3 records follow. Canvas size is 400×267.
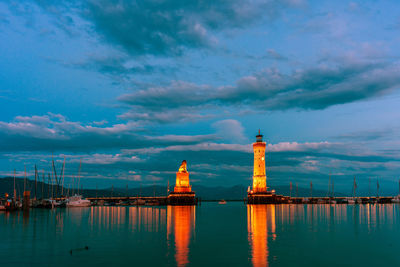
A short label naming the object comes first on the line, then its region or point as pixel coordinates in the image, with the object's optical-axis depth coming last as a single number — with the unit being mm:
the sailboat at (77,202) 130125
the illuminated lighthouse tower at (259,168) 154750
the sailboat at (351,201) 194750
